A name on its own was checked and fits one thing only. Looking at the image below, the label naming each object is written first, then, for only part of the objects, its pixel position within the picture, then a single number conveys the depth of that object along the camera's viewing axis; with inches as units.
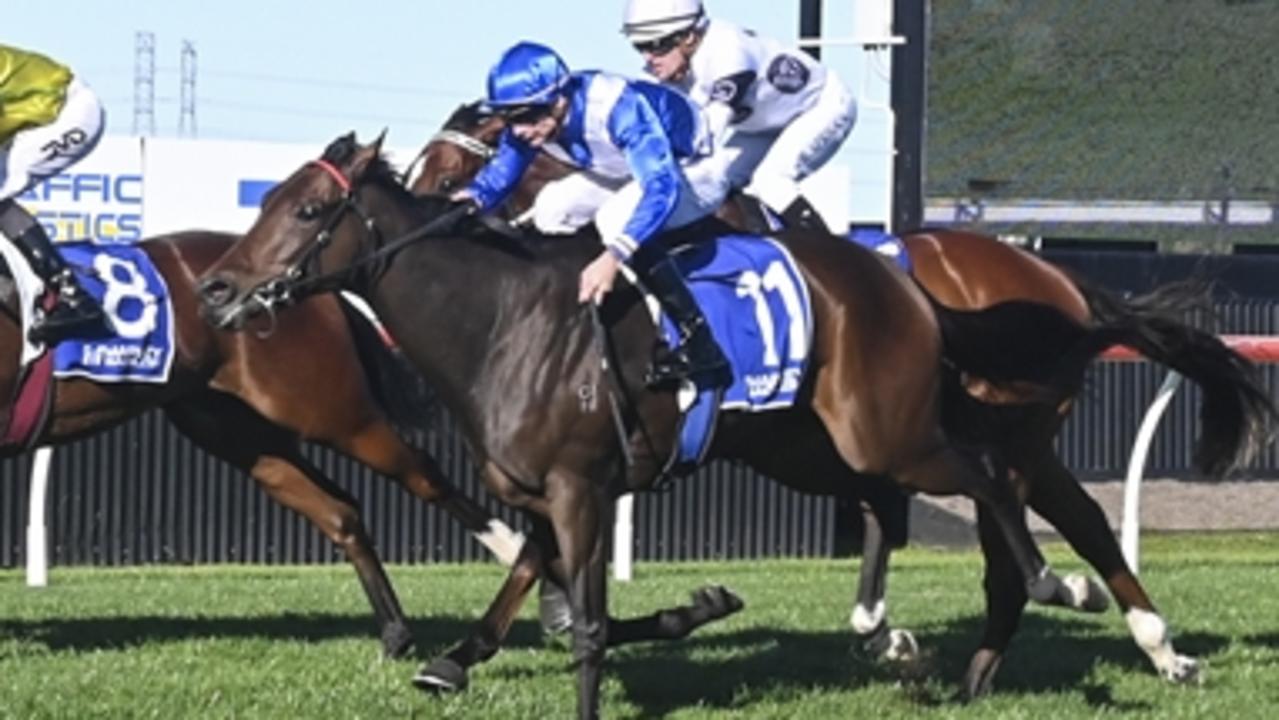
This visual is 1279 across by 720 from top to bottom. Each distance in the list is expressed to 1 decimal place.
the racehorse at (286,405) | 655.8
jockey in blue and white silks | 527.2
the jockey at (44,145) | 632.4
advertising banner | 1095.6
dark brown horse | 520.1
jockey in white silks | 595.5
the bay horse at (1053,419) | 596.1
